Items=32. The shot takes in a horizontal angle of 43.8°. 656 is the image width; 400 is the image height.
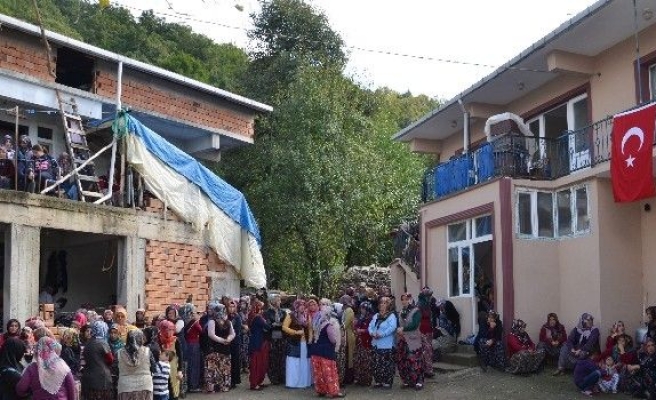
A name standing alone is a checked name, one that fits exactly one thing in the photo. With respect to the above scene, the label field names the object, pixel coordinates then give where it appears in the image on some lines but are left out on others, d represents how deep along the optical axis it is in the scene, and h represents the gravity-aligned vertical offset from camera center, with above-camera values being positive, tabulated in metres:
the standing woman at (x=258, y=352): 14.12 -1.31
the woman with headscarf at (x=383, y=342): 13.73 -1.13
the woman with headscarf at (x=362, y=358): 14.16 -1.43
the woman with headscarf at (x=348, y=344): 14.30 -1.19
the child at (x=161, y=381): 10.22 -1.30
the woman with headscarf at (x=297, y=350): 14.05 -1.27
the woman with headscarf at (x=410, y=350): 13.80 -1.27
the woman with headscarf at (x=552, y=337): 14.84 -1.15
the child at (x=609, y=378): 13.05 -1.67
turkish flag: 13.51 +2.01
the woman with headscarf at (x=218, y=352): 13.69 -1.26
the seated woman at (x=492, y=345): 14.83 -1.29
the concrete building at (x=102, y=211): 15.11 +1.30
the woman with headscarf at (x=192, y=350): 13.58 -1.21
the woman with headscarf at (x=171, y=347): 10.95 -0.93
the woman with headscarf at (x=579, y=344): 13.99 -1.22
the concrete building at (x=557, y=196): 14.81 +1.55
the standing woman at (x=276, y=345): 14.47 -1.22
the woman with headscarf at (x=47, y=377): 8.62 -1.05
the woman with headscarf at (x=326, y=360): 13.26 -1.38
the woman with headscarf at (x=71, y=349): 11.38 -1.00
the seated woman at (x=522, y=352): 14.44 -1.39
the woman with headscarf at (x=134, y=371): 9.59 -1.10
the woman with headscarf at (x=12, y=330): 10.31 -0.66
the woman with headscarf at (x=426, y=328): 14.55 -0.97
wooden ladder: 16.58 +2.72
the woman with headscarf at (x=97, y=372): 9.80 -1.13
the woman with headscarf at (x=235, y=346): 14.09 -1.21
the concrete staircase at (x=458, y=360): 15.52 -1.68
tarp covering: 17.50 +1.80
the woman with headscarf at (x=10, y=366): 9.46 -1.05
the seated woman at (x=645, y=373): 12.43 -1.54
